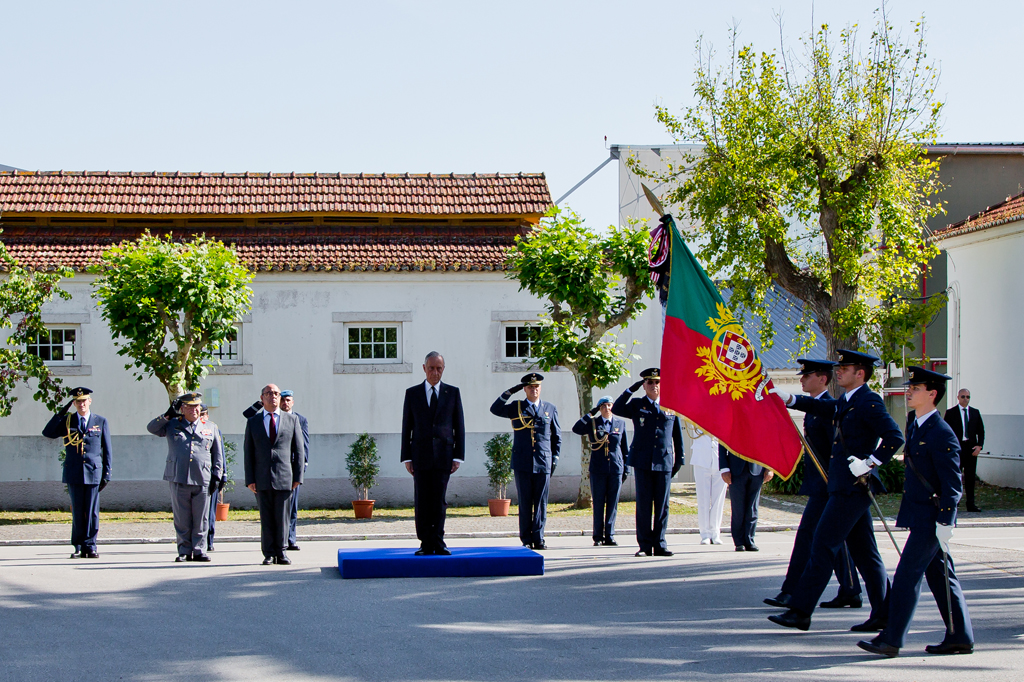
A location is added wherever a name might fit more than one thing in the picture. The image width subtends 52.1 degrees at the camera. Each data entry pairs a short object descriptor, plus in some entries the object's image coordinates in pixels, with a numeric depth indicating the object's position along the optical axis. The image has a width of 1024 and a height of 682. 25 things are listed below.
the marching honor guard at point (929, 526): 6.85
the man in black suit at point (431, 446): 10.56
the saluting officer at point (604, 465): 13.23
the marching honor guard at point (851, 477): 7.55
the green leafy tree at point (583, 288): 17.55
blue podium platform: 10.03
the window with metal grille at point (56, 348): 19.52
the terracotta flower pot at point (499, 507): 17.86
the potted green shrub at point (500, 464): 18.91
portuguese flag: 8.37
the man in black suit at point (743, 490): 12.23
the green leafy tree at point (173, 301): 16.89
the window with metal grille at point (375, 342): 20.12
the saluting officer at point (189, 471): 11.68
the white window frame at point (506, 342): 20.21
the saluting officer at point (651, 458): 11.91
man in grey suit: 11.21
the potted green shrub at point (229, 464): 18.48
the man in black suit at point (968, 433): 17.38
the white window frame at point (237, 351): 19.78
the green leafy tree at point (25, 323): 17.20
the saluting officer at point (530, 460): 12.84
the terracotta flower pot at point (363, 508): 17.73
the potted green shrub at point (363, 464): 18.91
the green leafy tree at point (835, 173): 18.59
